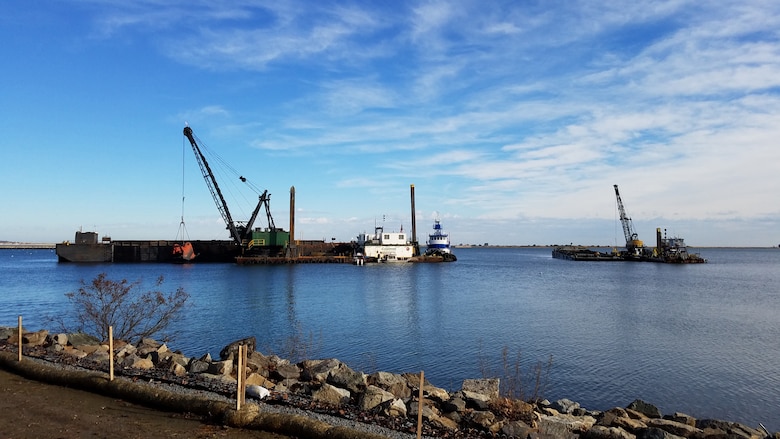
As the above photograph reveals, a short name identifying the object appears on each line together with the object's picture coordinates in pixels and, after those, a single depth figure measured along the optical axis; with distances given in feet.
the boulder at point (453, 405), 40.16
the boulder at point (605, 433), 35.23
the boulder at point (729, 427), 40.86
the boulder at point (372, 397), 39.14
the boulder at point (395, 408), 36.91
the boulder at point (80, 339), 61.52
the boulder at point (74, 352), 53.87
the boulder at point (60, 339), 60.05
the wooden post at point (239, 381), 32.42
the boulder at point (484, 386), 48.68
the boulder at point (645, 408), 47.87
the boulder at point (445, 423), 34.74
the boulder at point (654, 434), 36.45
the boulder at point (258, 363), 49.32
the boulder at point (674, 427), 39.91
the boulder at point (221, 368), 47.83
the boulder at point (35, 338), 59.41
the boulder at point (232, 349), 57.52
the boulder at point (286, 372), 48.87
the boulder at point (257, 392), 37.55
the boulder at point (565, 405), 49.08
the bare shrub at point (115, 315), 71.72
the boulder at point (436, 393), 44.90
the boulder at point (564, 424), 36.17
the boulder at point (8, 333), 60.20
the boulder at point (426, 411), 36.24
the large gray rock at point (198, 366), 49.07
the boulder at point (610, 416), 42.56
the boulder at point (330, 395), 40.60
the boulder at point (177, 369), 46.60
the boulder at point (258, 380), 44.65
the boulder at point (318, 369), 48.65
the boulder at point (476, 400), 42.57
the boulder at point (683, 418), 45.11
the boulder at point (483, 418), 35.96
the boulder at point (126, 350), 54.95
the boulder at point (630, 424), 40.27
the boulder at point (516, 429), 34.22
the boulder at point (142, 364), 48.88
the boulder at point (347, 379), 46.83
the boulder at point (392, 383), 45.83
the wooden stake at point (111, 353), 38.88
